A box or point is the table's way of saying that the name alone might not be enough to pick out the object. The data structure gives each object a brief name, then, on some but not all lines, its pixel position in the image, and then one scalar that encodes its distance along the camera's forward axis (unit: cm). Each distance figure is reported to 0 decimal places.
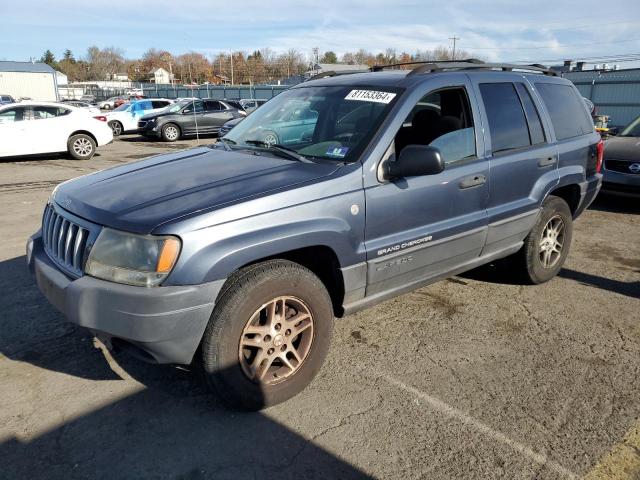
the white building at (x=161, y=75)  11025
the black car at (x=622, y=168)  760
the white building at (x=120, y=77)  11270
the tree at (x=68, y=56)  12738
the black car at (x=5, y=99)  3058
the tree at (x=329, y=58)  11619
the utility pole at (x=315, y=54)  8739
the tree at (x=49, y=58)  11772
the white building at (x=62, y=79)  7920
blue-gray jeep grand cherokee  258
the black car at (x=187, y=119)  1909
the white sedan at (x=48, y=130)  1284
